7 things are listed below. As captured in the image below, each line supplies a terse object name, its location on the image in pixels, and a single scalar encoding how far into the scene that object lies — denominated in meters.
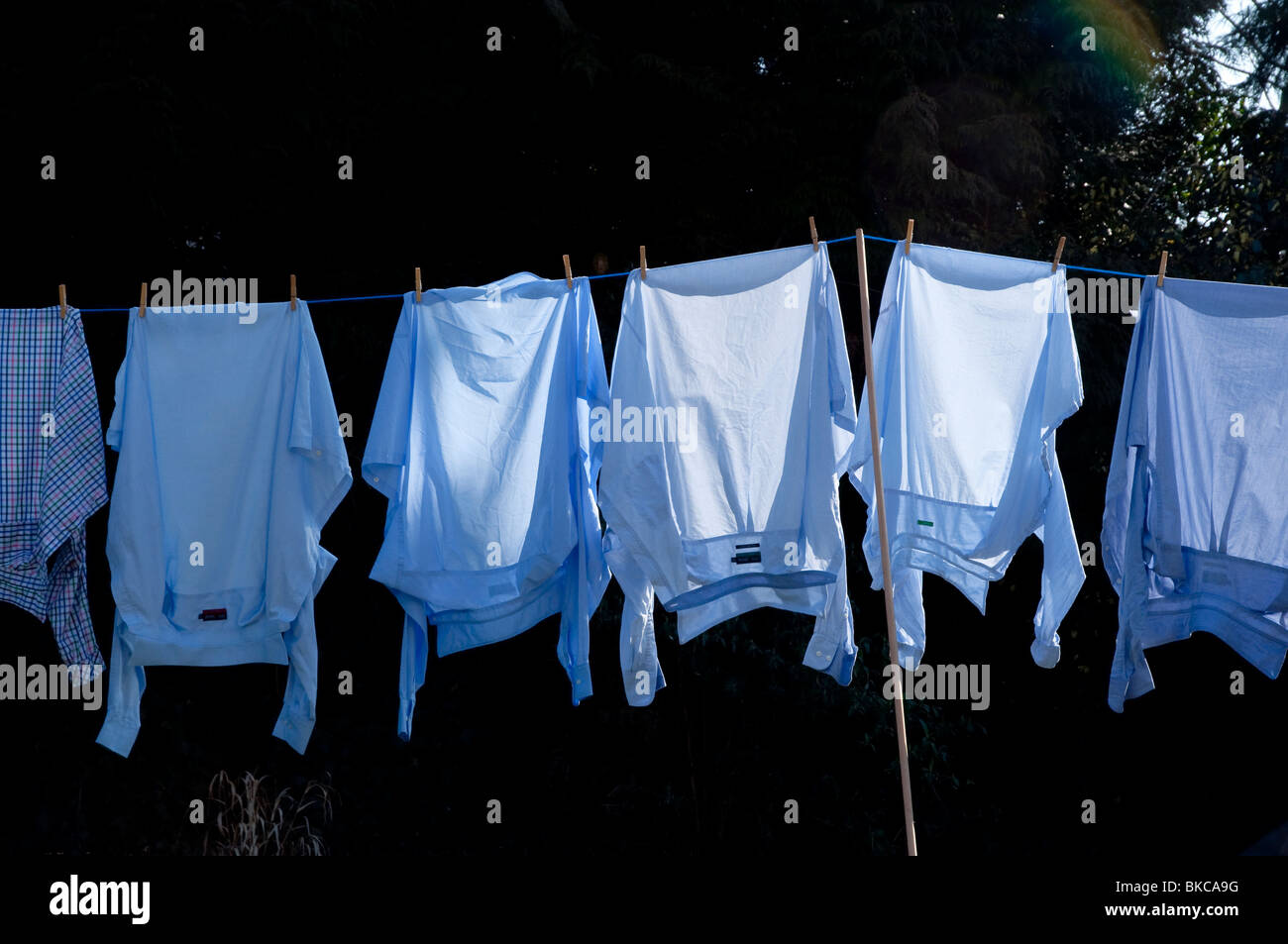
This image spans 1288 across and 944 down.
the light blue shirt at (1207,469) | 3.95
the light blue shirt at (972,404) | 4.09
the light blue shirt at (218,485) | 4.27
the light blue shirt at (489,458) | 4.22
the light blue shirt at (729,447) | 4.07
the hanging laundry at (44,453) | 4.31
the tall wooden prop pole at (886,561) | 3.94
